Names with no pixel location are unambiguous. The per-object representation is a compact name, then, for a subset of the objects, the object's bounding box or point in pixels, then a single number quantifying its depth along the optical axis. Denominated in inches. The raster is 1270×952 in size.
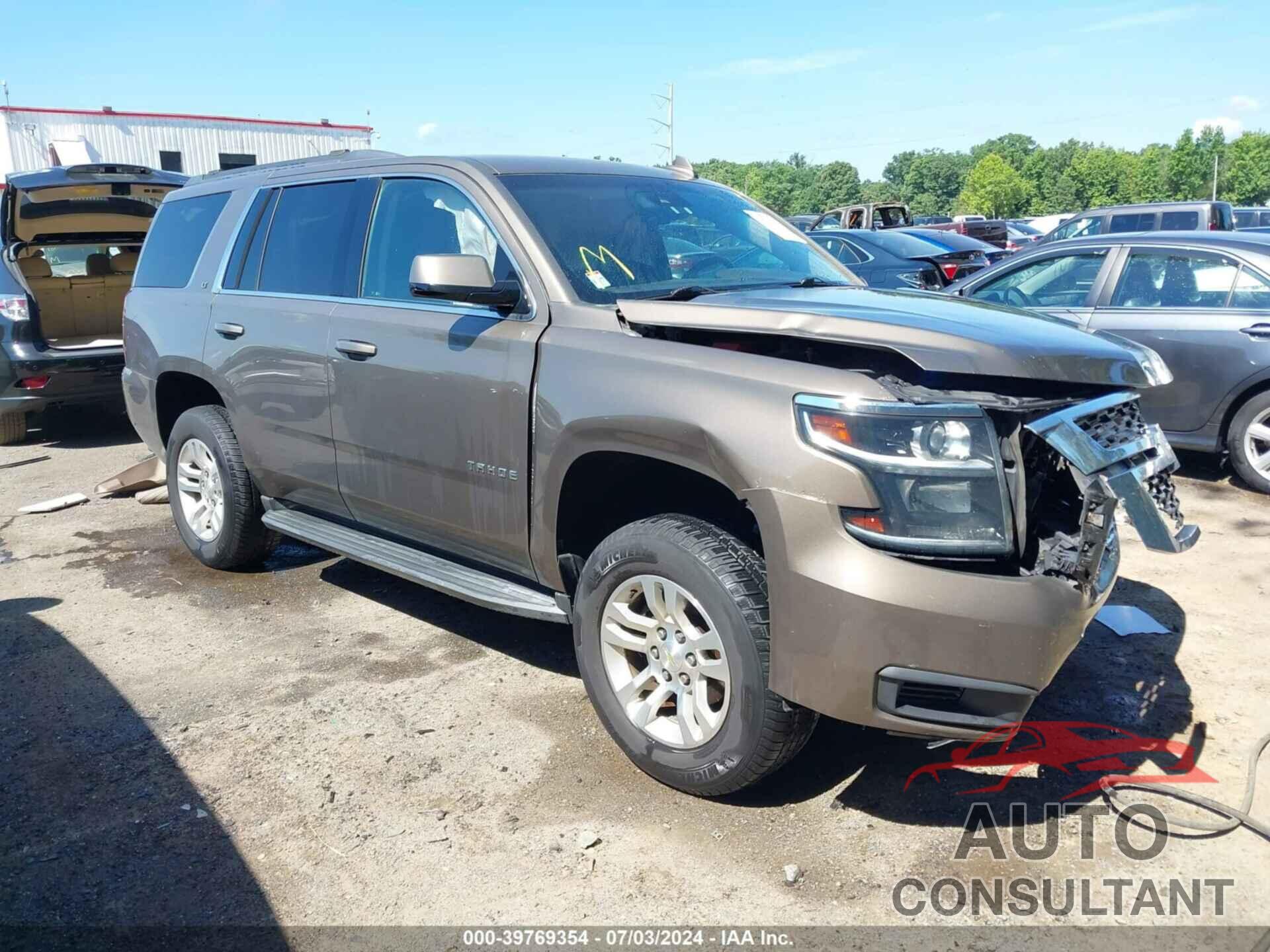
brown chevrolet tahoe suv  107.2
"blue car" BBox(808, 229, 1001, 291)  474.0
